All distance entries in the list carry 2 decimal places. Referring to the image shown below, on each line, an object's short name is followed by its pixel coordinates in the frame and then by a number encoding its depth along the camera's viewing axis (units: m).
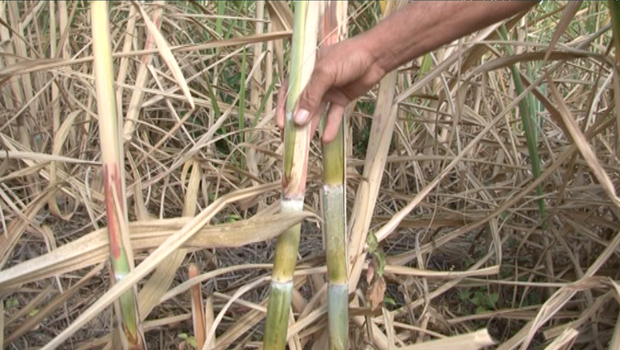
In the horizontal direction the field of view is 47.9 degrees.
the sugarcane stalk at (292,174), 0.71
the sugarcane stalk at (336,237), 0.83
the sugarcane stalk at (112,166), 0.65
